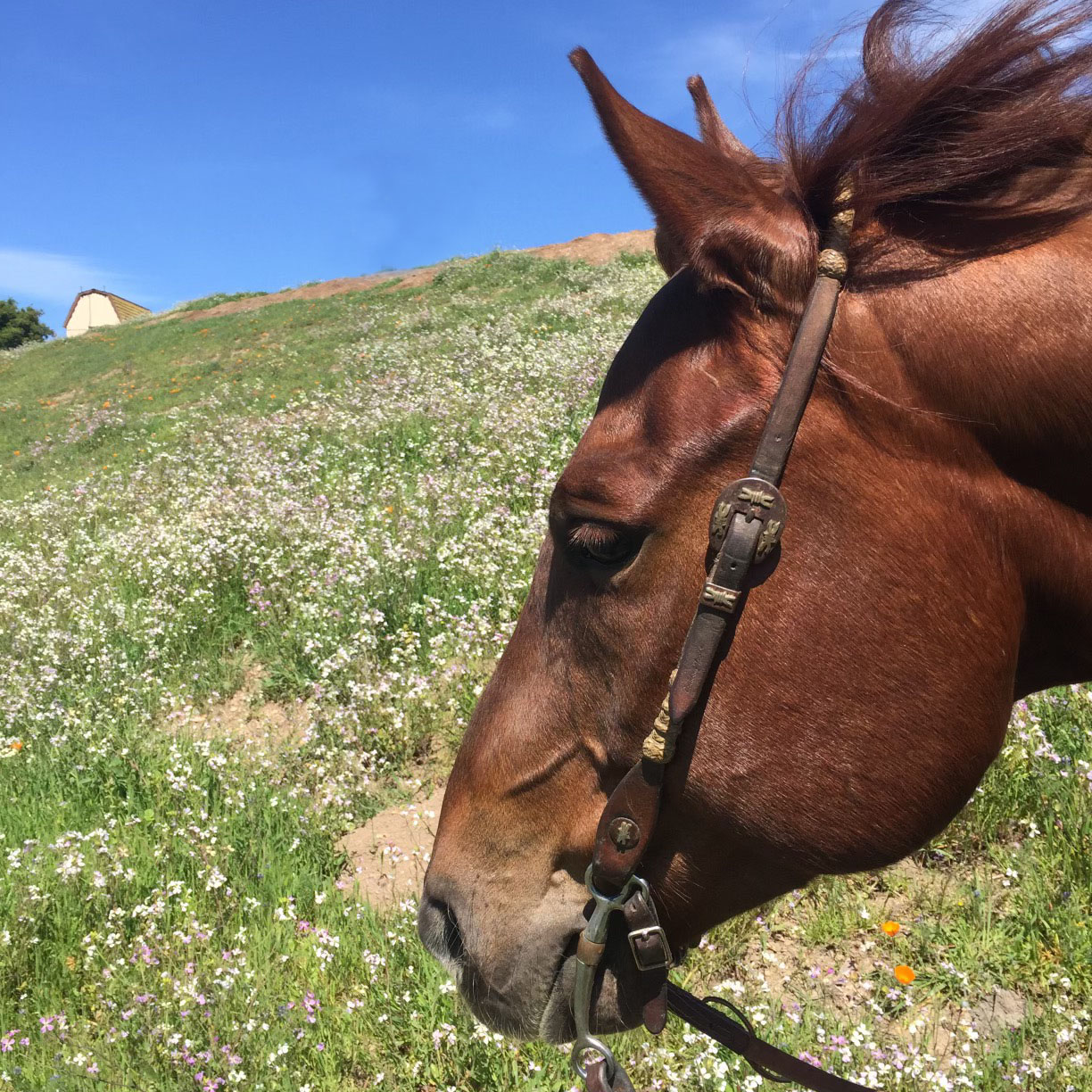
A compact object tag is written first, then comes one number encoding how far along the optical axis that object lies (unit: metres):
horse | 1.28
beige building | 61.46
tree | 55.50
